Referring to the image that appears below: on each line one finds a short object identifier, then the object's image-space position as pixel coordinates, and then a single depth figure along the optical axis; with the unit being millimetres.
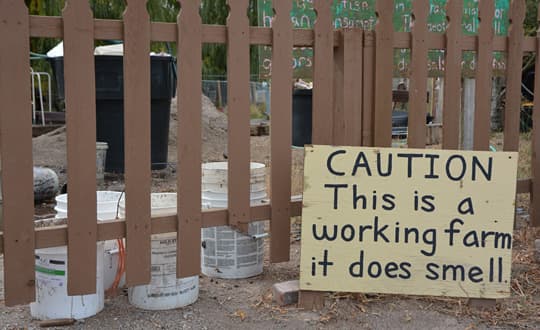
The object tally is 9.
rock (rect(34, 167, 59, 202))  5374
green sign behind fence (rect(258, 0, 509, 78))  3959
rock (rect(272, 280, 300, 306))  2990
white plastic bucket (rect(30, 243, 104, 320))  2742
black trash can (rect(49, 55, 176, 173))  6828
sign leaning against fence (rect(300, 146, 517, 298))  2908
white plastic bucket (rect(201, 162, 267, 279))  3340
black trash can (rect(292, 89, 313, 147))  9312
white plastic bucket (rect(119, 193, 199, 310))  2943
